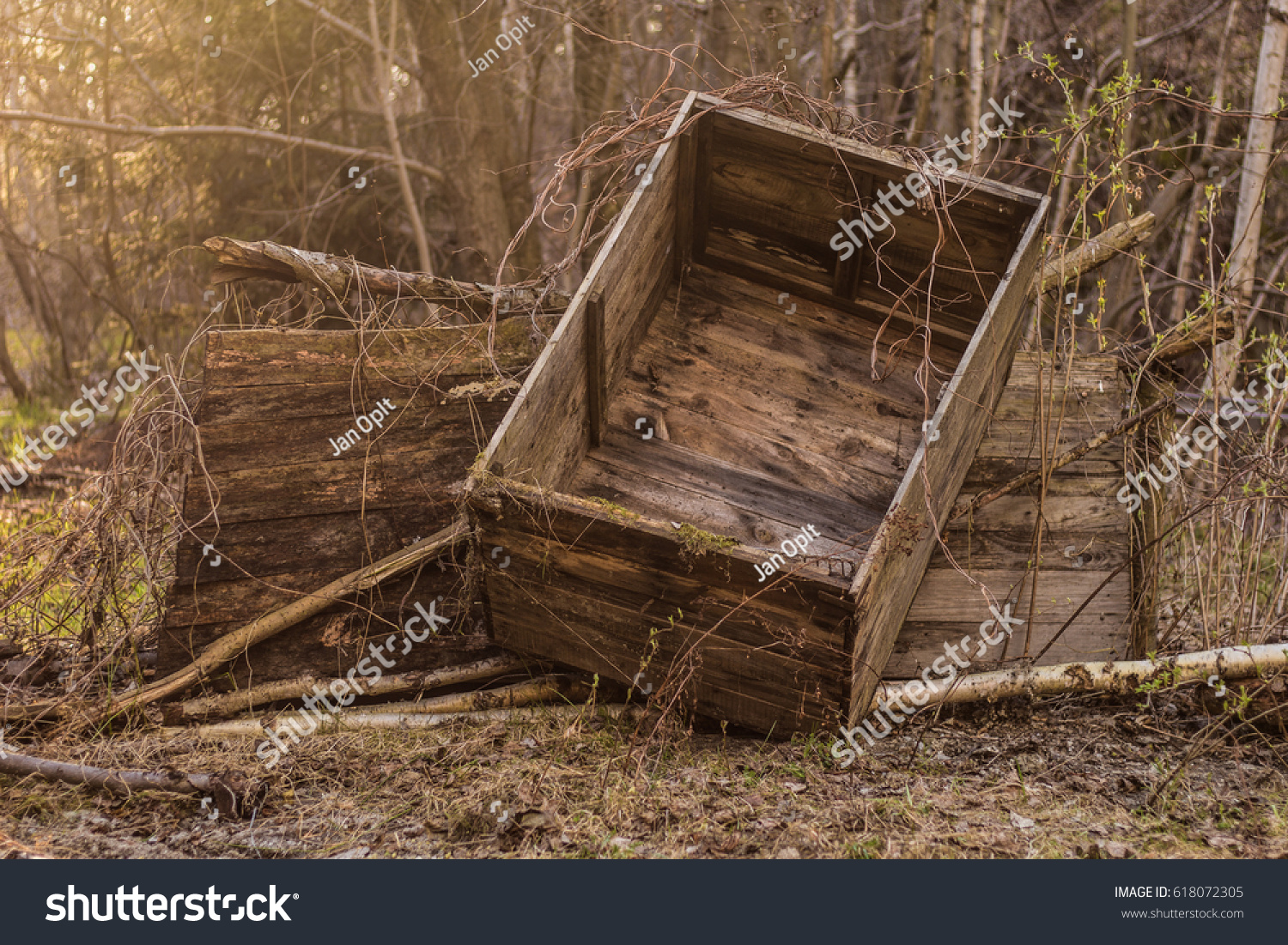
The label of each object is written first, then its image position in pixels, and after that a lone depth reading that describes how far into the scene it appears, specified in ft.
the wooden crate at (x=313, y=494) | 12.47
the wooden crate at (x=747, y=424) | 9.96
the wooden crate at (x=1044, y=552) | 13.50
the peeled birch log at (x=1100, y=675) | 11.46
